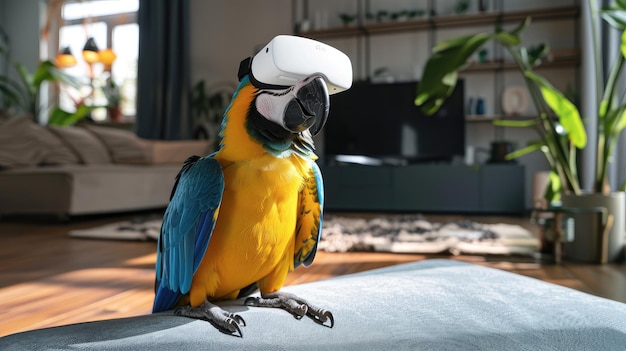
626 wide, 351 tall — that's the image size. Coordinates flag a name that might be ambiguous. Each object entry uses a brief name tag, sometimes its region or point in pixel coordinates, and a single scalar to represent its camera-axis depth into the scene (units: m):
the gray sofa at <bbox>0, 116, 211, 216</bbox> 3.06
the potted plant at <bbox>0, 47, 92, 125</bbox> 4.40
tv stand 3.90
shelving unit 3.96
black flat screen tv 4.23
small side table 1.77
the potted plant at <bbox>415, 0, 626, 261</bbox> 1.68
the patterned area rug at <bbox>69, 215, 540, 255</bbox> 2.03
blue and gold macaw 0.64
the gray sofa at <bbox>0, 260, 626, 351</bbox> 0.66
